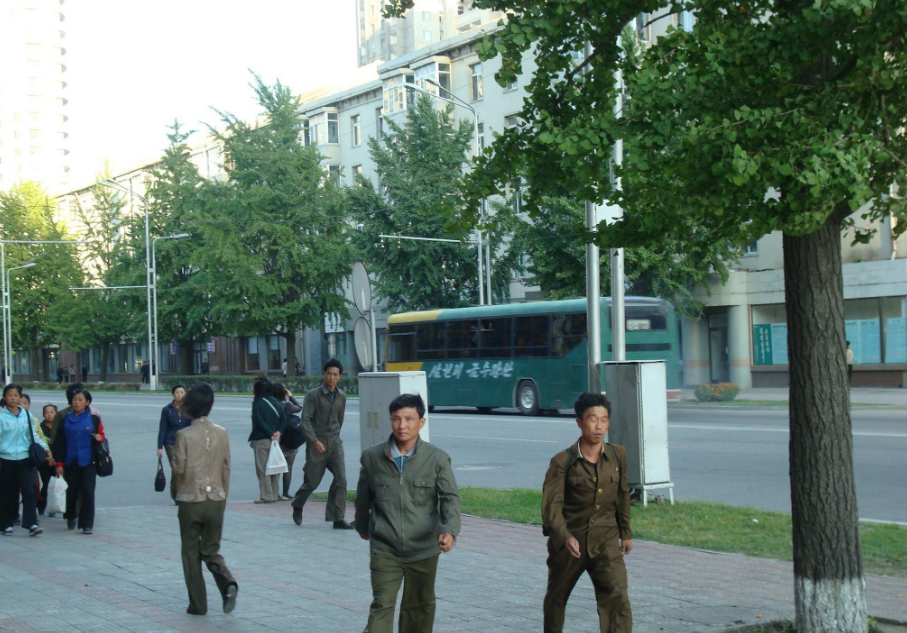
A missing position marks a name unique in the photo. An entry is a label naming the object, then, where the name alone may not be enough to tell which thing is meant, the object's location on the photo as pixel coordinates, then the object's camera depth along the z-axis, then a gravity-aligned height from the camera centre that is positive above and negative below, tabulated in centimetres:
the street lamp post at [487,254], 3712 +359
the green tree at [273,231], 4797 +576
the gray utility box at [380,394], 1145 -48
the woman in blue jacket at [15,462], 1077 -105
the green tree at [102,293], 6144 +416
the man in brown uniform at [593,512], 539 -86
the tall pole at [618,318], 1259 +33
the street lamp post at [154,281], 5453 +406
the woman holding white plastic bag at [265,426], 1322 -91
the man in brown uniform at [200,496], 692 -94
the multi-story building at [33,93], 12400 +3251
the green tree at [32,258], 7194 +711
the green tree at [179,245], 5244 +598
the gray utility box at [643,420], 1113 -82
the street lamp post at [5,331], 6580 +197
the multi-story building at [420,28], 11219 +3527
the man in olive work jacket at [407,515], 525 -84
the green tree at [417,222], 4122 +511
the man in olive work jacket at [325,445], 1079 -96
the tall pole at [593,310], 1242 +43
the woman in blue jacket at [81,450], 1081 -94
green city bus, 2683 -2
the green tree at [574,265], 3356 +262
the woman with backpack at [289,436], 1372 -109
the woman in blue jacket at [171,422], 1270 -80
